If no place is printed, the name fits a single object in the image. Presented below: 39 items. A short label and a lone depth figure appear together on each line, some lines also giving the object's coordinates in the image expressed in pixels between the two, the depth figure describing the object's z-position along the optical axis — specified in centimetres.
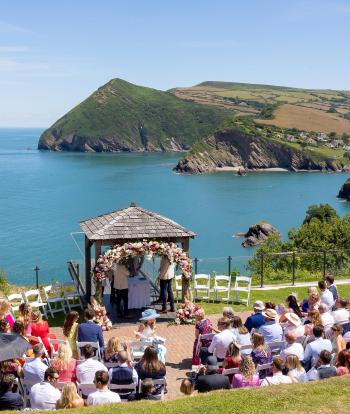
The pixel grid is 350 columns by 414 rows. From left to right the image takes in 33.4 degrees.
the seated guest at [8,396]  808
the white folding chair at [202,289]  1797
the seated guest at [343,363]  884
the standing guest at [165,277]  1633
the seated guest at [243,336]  1042
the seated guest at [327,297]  1283
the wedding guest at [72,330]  1066
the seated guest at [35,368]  904
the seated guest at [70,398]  786
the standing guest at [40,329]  1064
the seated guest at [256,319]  1138
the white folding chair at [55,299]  1649
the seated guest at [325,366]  880
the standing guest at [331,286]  1371
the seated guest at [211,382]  876
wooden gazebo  1617
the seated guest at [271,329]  1089
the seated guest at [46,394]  819
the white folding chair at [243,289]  1762
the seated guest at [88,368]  902
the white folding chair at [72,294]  1703
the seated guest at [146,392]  855
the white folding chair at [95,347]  1052
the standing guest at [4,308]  1106
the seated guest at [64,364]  898
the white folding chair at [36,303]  1568
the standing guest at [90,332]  1083
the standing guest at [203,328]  1147
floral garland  1575
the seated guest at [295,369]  884
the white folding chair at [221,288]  1764
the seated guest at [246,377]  870
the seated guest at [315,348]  958
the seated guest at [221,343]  1035
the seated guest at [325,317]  1100
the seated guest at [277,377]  861
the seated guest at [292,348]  971
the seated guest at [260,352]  962
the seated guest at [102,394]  809
